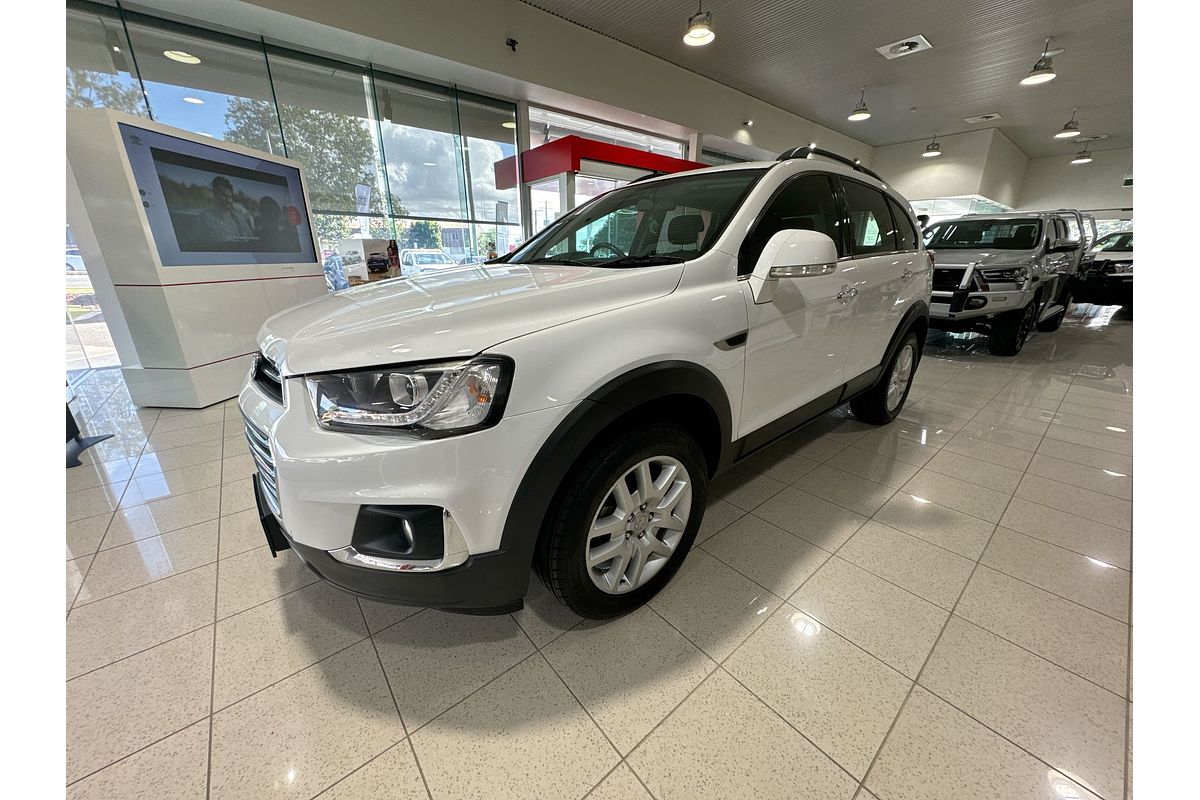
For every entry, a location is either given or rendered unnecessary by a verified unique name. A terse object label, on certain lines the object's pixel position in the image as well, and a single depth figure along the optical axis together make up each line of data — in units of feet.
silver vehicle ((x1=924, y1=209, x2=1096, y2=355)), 14.96
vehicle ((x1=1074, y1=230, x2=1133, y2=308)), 22.47
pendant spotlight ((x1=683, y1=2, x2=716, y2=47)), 17.63
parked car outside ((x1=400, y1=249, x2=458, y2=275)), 21.97
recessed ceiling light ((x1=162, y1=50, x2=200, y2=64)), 15.57
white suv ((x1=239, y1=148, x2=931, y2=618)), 3.20
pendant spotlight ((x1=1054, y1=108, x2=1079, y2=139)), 32.52
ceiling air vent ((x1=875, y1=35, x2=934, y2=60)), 22.17
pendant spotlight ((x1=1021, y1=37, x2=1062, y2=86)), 21.77
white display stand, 10.44
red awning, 20.21
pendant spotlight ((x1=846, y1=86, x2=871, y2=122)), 29.01
